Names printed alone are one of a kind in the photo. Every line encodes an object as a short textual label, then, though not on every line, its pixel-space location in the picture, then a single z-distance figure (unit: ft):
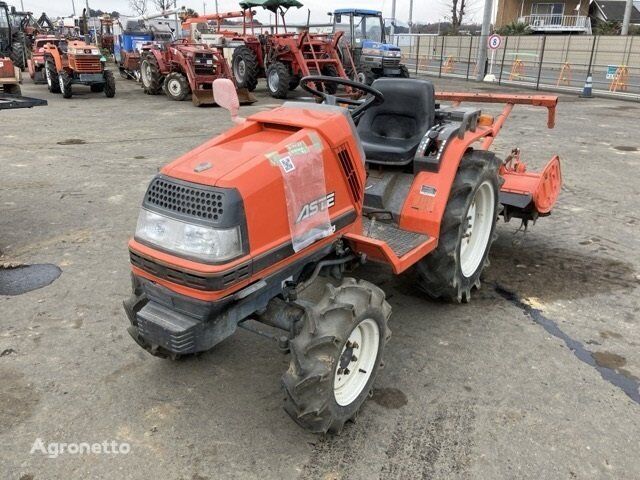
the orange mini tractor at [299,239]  7.51
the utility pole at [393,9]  109.70
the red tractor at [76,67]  47.47
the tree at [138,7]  175.94
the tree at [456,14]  149.21
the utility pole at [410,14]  133.48
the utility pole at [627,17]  75.46
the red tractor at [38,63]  57.98
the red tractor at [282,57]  47.44
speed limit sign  64.23
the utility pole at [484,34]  64.34
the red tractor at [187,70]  44.68
